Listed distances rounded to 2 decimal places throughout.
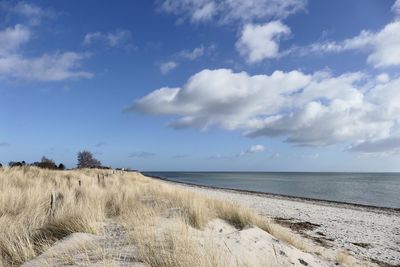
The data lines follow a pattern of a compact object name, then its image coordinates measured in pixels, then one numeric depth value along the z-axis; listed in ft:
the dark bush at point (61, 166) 133.15
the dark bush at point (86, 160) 208.95
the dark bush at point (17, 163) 109.81
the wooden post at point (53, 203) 30.06
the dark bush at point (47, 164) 123.13
